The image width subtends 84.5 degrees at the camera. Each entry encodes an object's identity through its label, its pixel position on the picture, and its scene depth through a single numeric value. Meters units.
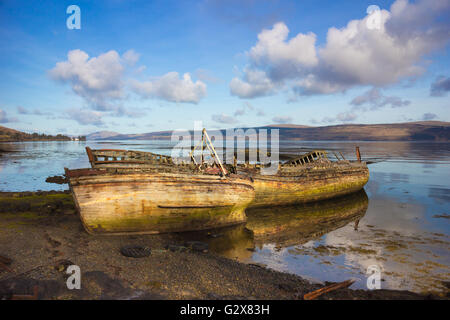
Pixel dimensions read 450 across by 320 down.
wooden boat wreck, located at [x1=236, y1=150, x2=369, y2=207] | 16.81
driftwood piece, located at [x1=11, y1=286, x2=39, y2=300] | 5.80
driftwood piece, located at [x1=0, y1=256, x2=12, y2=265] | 7.48
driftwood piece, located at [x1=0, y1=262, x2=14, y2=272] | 7.15
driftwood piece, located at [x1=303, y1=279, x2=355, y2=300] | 6.72
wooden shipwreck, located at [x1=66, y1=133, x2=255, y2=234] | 10.35
